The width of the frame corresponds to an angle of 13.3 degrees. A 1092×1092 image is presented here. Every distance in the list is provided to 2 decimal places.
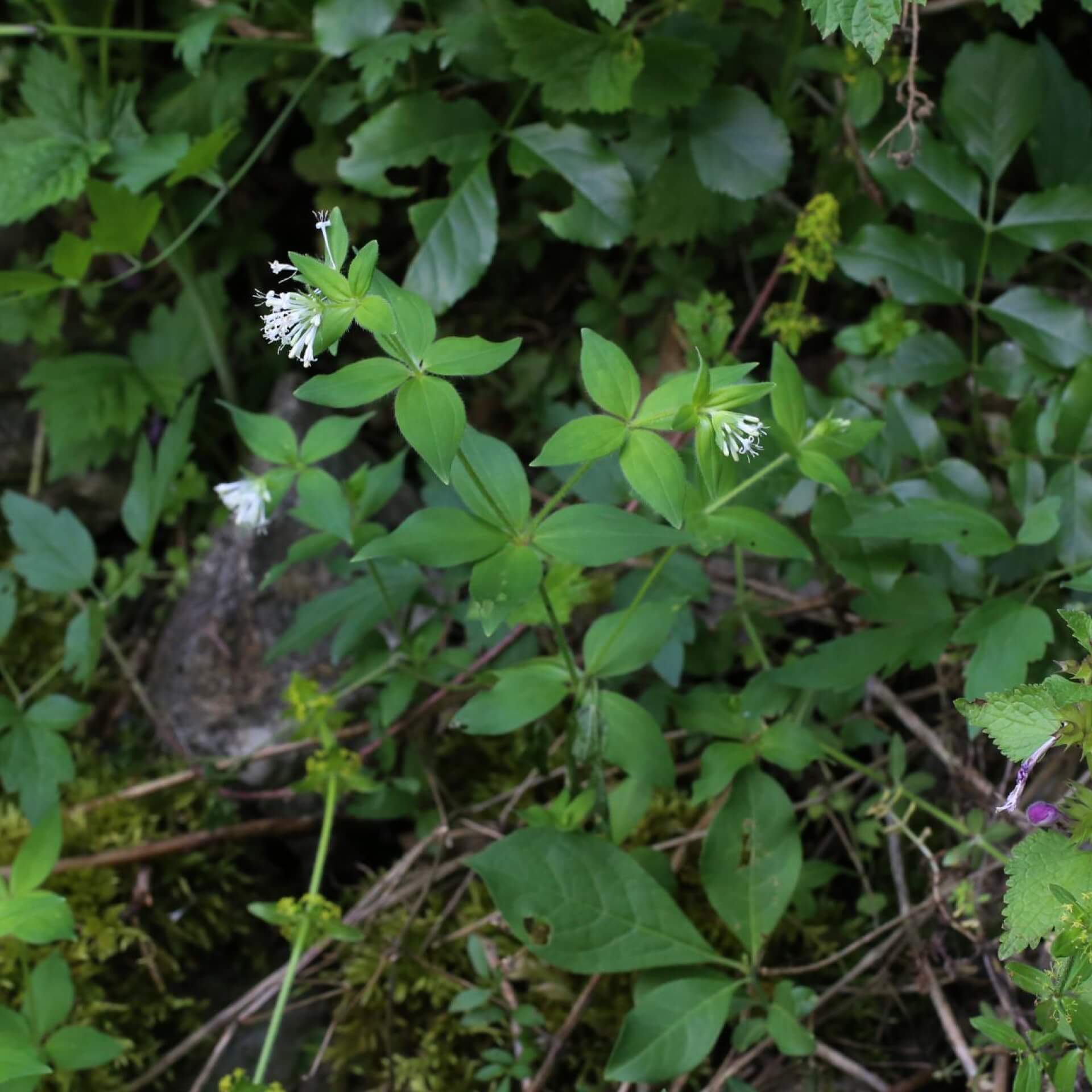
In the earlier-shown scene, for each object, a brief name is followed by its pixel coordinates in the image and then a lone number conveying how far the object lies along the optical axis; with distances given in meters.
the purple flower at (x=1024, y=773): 1.27
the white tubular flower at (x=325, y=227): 1.28
